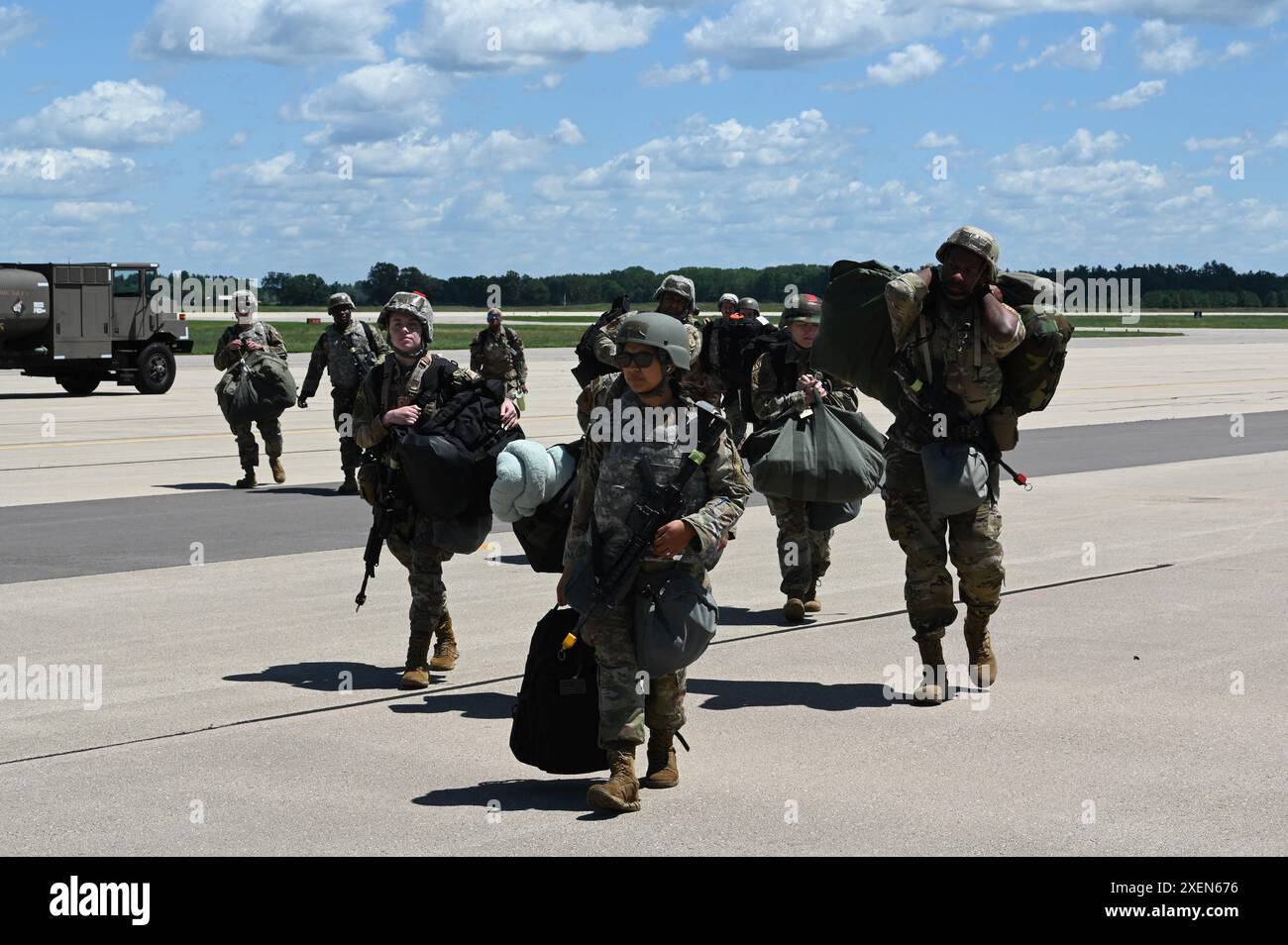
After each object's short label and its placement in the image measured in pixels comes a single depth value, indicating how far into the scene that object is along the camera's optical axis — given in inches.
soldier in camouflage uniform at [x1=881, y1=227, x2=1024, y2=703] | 310.0
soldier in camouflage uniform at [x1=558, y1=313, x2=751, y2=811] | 241.8
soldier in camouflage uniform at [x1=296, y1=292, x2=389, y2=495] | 659.4
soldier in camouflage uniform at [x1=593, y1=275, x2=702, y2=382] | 422.3
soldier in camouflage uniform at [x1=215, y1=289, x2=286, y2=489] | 695.7
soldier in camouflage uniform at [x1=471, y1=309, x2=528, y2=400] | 762.2
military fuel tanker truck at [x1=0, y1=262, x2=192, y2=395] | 1395.2
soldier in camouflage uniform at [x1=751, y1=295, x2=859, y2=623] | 398.6
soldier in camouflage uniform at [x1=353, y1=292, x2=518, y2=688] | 326.0
